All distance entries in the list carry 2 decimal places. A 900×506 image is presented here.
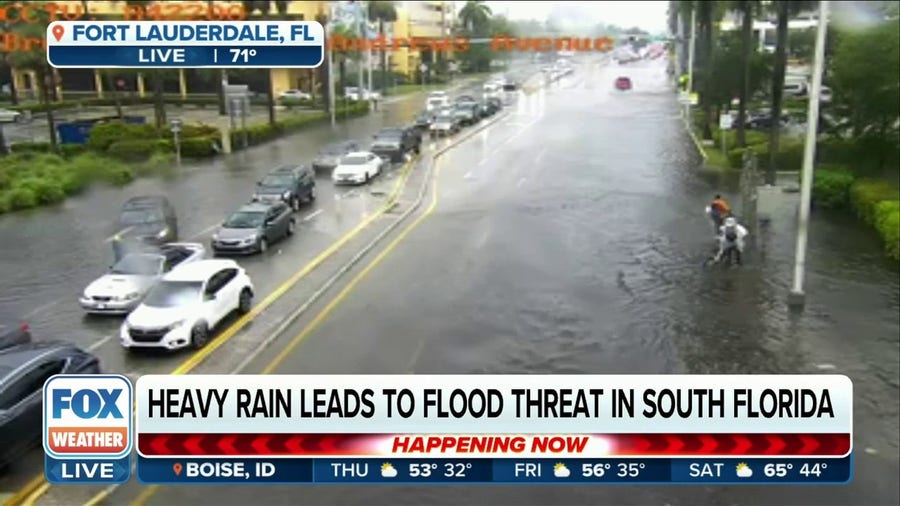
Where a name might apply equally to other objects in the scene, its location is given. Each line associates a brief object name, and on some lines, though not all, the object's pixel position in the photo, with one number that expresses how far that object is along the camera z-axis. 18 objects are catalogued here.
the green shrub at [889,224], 25.70
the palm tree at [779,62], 37.28
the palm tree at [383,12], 72.36
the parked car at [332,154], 36.91
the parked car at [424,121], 60.98
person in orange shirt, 26.84
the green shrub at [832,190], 33.94
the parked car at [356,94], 46.71
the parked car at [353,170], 38.25
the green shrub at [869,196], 30.67
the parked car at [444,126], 60.85
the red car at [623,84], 110.62
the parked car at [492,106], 77.25
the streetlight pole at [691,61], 68.72
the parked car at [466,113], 67.21
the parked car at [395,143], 45.25
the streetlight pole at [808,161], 16.84
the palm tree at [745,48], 45.31
